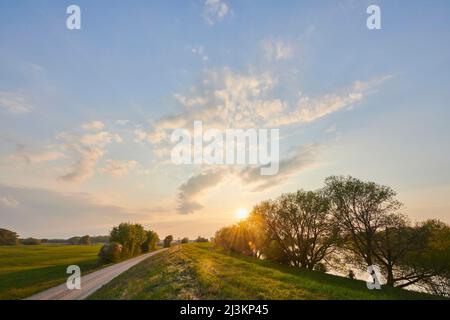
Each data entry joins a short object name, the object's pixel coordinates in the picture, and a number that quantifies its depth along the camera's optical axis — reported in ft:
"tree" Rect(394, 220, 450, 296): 128.81
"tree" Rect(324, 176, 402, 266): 151.12
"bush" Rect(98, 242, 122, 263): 207.51
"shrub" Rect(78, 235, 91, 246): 627.87
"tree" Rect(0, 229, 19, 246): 466.08
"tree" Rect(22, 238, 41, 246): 498.48
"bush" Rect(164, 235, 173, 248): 553.64
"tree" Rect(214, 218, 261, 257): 264.31
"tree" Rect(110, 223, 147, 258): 253.85
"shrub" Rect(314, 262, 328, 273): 181.16
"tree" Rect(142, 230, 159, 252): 365.61
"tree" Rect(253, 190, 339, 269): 178.81
